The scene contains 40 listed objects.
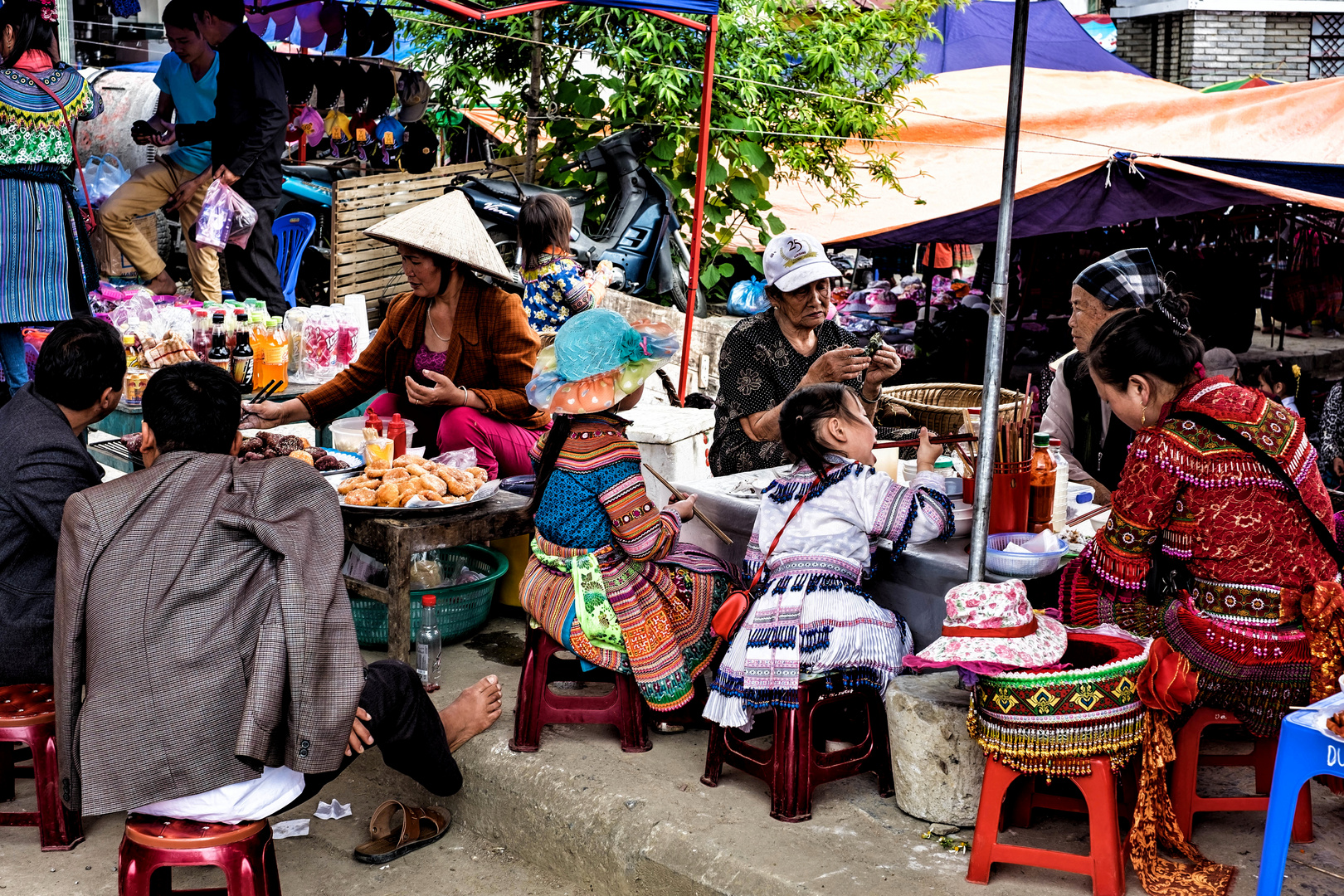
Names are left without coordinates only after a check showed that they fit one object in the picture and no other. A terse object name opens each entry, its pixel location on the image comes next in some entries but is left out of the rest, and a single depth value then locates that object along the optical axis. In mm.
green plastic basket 4059
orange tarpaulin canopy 6645
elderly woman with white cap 4027
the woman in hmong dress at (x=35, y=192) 4734
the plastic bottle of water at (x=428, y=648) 3811
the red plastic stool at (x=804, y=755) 2965
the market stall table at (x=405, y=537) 3604
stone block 2848
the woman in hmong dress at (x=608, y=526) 3223
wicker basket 5219
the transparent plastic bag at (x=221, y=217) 6168
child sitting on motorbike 6418
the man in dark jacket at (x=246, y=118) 6070
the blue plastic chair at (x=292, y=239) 8016
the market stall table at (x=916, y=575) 3139
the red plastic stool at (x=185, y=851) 2510
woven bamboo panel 7441
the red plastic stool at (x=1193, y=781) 2818
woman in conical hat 4402
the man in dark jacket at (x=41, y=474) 2996
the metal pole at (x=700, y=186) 5051
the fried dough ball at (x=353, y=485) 3756
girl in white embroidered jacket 2965
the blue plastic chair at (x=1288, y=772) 2162
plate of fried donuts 3670
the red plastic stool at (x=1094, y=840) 2564
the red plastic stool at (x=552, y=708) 3348
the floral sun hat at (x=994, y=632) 2586
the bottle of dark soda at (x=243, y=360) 4801
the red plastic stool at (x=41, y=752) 3053
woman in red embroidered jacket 2670
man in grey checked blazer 2445
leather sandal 3238
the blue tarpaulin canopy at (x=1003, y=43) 15398
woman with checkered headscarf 3775
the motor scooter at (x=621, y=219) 8375
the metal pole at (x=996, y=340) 2719
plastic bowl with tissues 2965
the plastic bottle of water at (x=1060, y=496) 3205
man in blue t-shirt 6547
